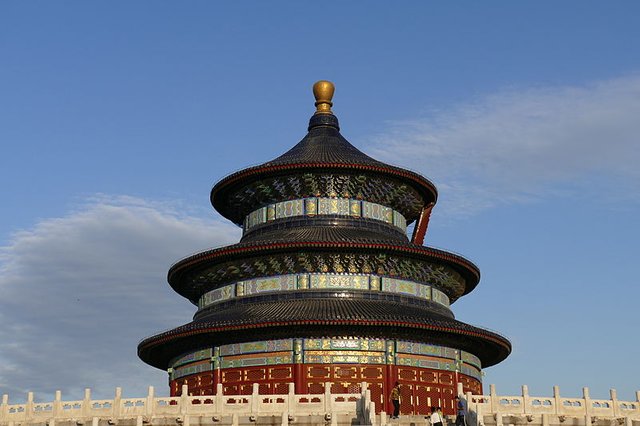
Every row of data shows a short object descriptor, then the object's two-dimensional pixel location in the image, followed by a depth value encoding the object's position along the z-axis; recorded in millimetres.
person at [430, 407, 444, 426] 29906
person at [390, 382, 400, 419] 37281
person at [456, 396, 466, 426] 31125
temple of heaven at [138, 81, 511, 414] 47156
